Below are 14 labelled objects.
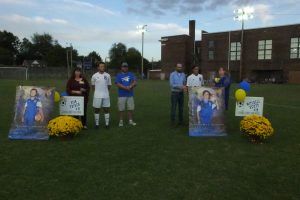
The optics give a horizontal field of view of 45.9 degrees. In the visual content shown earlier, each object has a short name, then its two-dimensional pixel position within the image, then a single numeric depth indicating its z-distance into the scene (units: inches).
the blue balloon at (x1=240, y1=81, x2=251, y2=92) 400.8
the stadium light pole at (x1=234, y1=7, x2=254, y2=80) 2212.8
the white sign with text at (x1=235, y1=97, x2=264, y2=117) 374.9
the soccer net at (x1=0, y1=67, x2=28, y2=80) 2241.6
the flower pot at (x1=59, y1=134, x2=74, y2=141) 340.3
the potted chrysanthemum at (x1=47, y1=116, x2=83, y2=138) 335.0
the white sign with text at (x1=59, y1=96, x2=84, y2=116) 379.2
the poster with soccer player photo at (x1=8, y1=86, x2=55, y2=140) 347.6
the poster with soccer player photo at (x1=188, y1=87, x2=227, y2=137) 367.2
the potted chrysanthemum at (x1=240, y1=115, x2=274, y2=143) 323.9
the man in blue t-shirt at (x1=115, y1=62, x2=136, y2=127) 414.3
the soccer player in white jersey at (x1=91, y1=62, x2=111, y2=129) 397.4
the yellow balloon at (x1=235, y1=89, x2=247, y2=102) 368.5
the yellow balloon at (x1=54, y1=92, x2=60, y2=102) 369.3
